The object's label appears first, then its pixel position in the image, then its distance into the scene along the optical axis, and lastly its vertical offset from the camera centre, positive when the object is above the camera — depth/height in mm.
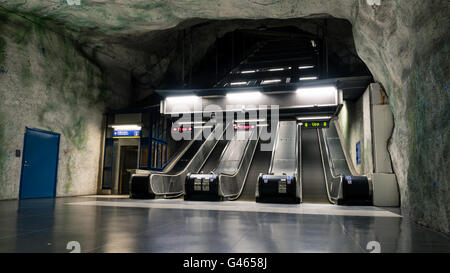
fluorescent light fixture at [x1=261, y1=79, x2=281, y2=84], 19134 +5265
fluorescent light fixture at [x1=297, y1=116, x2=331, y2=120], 13489 +2158
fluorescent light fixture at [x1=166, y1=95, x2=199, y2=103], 12734 +2714
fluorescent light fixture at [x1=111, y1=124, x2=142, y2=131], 14969 +1727
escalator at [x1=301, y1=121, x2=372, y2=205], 9359 -250
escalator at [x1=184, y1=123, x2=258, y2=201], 10844 -306
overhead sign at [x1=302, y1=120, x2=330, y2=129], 12883 +1807
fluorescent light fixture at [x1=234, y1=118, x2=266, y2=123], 14410 +2128
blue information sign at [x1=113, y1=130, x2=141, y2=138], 14891 +1427
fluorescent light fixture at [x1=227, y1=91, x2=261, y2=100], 11984 +2769
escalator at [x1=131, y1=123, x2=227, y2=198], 11453 -468
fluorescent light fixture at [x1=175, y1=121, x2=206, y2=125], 14698 +2090
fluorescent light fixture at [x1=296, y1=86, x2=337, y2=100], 11180 +2774
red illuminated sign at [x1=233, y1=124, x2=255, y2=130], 18516 +2361
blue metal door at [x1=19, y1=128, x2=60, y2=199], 10453 -86
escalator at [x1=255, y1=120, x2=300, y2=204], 10125 -207
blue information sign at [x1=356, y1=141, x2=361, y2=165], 11989 +630
